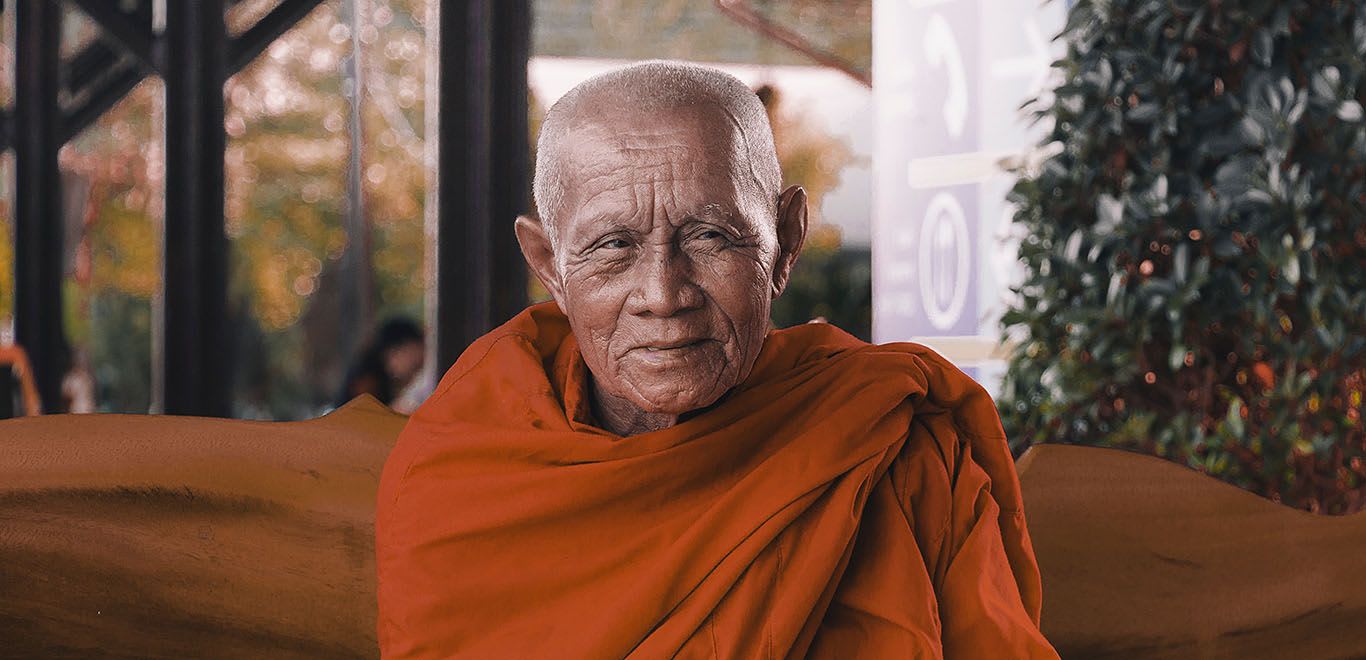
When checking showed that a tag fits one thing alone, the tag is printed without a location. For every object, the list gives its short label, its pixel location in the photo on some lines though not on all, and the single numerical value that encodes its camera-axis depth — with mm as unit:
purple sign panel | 3928
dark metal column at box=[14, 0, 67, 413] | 6930
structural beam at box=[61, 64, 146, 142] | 7133
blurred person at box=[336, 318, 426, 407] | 5082
